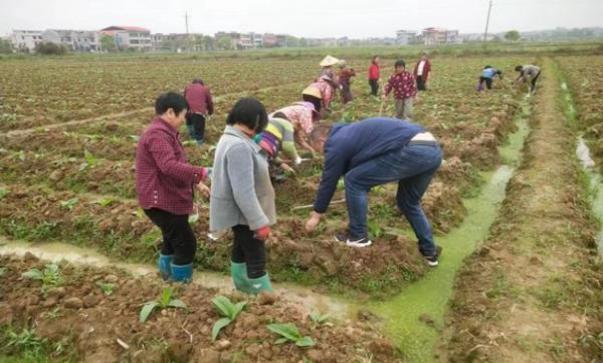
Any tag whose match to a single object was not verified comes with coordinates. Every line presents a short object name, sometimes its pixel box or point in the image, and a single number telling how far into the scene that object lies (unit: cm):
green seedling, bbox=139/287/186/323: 311
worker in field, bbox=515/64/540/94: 1541
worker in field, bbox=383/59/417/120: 912
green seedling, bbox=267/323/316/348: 275
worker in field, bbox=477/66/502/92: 1512
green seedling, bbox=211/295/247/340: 291
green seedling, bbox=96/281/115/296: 344
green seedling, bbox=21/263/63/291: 358
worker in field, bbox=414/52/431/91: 1399
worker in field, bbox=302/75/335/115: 620
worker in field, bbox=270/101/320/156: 526
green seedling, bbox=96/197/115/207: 550
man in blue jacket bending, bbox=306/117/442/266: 364
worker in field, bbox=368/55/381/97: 1420
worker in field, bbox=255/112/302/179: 480
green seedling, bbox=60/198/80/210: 547
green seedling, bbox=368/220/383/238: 454
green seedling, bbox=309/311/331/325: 304
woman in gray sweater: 283
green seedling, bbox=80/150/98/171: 682
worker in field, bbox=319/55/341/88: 1002
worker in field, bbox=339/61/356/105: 1333
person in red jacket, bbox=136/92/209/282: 320
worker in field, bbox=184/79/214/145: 830
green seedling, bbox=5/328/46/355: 307
